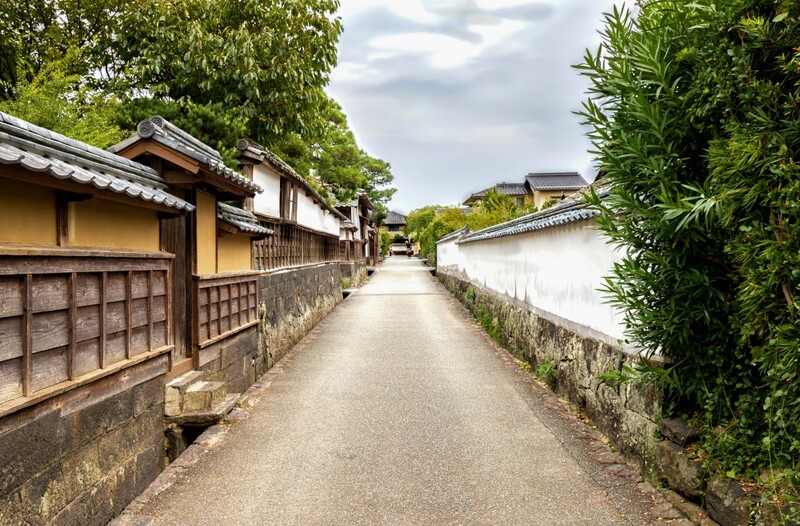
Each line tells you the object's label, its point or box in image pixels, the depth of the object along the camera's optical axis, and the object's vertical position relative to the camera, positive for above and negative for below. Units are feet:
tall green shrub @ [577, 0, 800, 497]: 10.72 +1.15
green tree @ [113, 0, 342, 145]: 45.19 +18.17
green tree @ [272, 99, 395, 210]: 99.76 +19.33
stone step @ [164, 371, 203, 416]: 20.17 -5.12
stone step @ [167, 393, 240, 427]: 20.11 -5.95
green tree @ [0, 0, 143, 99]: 47.52 +21.68
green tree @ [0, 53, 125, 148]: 35.58 +11.26
